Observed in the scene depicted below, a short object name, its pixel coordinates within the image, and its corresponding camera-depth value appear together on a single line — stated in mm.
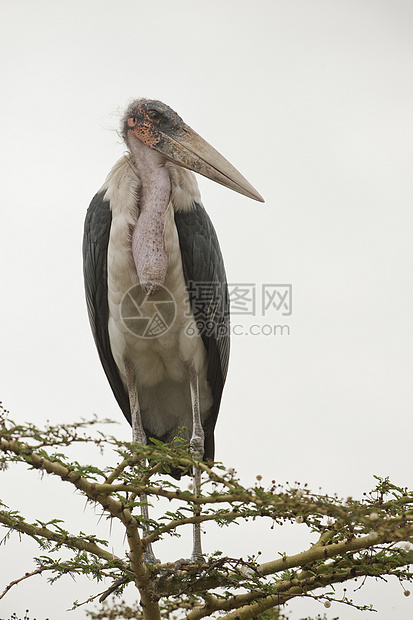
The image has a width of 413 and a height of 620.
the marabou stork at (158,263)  8992
